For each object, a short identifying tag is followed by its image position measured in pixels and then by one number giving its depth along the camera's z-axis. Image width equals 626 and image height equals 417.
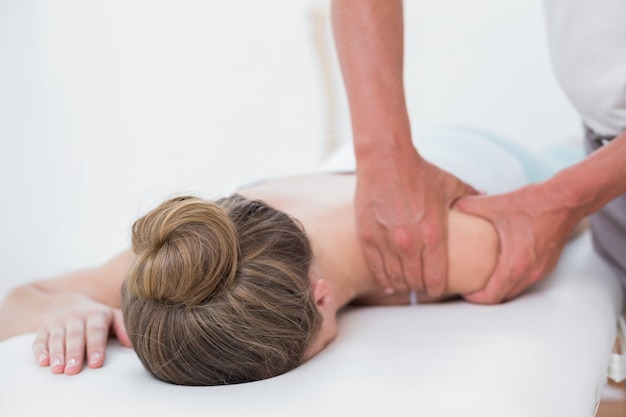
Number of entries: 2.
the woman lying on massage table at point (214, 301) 1.16
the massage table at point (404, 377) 1.05
